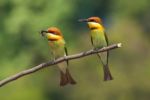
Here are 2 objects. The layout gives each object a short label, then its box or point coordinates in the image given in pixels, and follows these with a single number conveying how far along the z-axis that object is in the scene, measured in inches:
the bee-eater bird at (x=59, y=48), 332.8
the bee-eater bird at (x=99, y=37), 332.8
